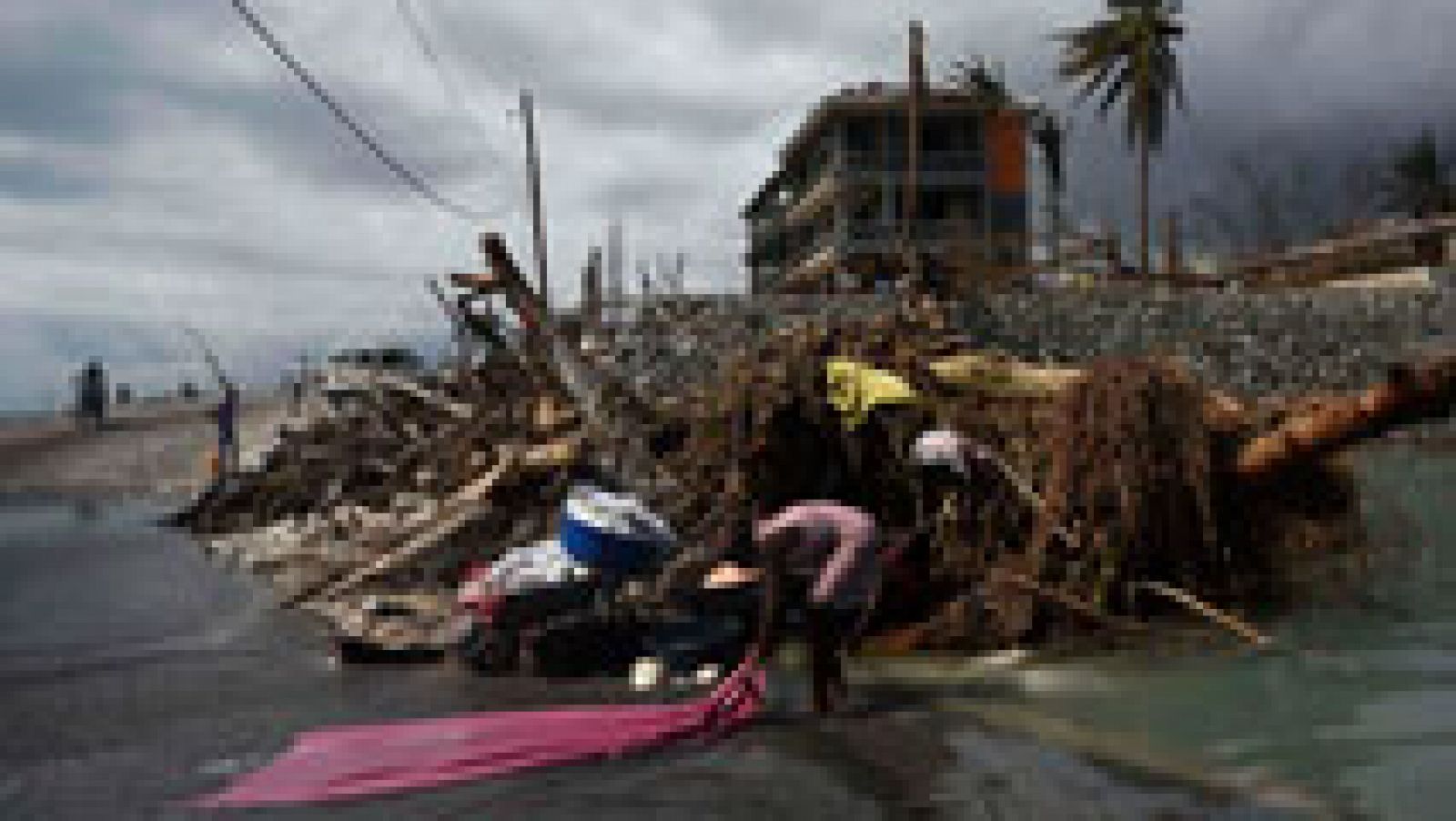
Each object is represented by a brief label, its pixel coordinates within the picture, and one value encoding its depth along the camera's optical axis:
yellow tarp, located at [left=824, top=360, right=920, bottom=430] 11.78
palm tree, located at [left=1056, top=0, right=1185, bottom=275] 46.25
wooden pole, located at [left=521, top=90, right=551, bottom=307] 27.16
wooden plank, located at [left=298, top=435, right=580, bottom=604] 14.26
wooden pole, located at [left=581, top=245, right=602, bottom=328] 24.23
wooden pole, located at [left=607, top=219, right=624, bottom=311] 39.34
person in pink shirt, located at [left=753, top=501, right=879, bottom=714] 8.79
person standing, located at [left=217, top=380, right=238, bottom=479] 31.36
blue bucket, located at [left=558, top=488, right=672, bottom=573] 10.13
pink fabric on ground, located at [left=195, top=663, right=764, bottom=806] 7.73
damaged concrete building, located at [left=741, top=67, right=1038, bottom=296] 50.25
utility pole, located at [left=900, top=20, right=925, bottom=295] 24.05
